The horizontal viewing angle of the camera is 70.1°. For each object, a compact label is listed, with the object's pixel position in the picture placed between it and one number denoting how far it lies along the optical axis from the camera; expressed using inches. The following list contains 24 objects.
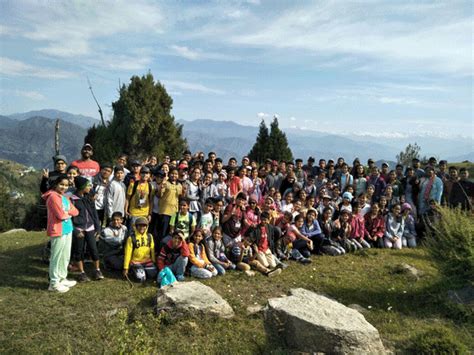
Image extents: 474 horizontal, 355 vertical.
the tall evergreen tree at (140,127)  1036.5
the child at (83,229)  288.4
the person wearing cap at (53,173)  290.1
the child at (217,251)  322.0
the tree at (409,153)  1722.1
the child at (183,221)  327.3
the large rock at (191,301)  226.8
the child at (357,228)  426.6
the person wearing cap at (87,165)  327.9
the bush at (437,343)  191.8
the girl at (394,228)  442.9
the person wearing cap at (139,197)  329.1
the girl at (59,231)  263.0
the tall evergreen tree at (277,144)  1235.2
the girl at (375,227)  440.5
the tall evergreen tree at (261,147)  1248.3
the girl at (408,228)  447.2
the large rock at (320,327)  190.4
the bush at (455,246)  266.9
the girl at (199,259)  303.9
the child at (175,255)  299.5
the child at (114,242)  311.7
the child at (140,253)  295.0
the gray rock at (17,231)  567.2
